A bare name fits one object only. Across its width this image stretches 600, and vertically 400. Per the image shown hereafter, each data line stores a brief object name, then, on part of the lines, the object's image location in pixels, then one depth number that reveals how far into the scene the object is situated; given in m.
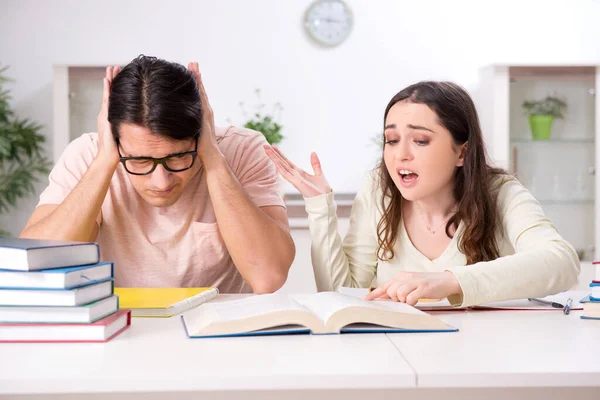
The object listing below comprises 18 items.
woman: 1.81
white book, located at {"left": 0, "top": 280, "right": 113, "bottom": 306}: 1.15
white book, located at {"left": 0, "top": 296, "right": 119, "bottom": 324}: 1.16
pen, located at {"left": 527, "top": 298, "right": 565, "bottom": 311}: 1.48
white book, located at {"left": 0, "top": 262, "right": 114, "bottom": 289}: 1.15
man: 1.75
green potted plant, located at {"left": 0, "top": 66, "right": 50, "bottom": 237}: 4.31
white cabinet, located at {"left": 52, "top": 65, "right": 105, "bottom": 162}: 4.20
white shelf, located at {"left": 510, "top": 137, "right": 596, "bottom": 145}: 4.46
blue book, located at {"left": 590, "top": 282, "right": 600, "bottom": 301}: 1.34
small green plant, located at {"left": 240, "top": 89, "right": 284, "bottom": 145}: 4.32
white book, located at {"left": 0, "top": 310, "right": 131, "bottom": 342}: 1.15
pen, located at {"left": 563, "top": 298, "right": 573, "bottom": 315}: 1.41
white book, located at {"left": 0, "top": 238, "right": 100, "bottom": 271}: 1.14
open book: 1.17
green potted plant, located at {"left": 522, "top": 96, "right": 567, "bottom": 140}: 4.45
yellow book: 1.39
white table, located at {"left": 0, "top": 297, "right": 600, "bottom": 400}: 0.93
